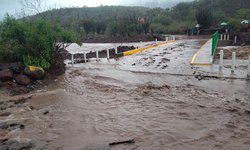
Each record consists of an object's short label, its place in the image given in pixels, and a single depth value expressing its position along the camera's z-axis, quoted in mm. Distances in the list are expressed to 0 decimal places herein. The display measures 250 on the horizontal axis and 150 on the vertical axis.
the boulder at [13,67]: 12141
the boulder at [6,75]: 11476
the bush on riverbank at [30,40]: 12848
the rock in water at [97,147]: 5441
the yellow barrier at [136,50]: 21875
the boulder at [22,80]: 11391
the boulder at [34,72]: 12000
